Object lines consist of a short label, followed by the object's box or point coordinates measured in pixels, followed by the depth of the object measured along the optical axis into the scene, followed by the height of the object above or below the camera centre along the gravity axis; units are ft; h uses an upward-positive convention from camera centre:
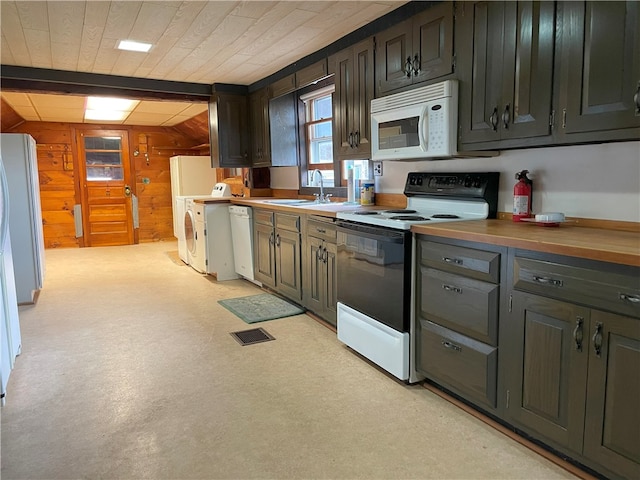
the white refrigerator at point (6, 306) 8.15 -2.26
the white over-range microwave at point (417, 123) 8.13 +1.12
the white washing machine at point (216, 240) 16.75 -2.06
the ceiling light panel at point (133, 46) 11.32 +3.60
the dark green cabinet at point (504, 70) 6.54 +1.70
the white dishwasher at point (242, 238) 15.45 -1.91
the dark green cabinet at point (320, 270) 10.75 -2.17
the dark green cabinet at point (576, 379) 4.89 -2.40
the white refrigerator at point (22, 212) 13.74 -0.71
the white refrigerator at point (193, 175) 24.08 +0.53
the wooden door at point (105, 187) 25.40 -0.02
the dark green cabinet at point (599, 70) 5.49 +1.37
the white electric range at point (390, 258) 8.01 -1.44
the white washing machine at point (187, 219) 18.42 -1.40
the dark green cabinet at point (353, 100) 10.41 +1.98
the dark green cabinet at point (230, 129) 16.99 +2.09
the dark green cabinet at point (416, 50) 8.18 +2.56
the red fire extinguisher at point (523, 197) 7.79 -0.32
